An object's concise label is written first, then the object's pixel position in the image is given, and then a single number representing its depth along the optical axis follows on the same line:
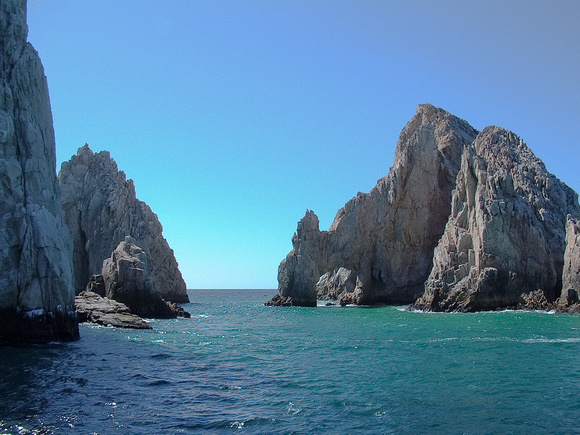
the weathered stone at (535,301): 53.53
